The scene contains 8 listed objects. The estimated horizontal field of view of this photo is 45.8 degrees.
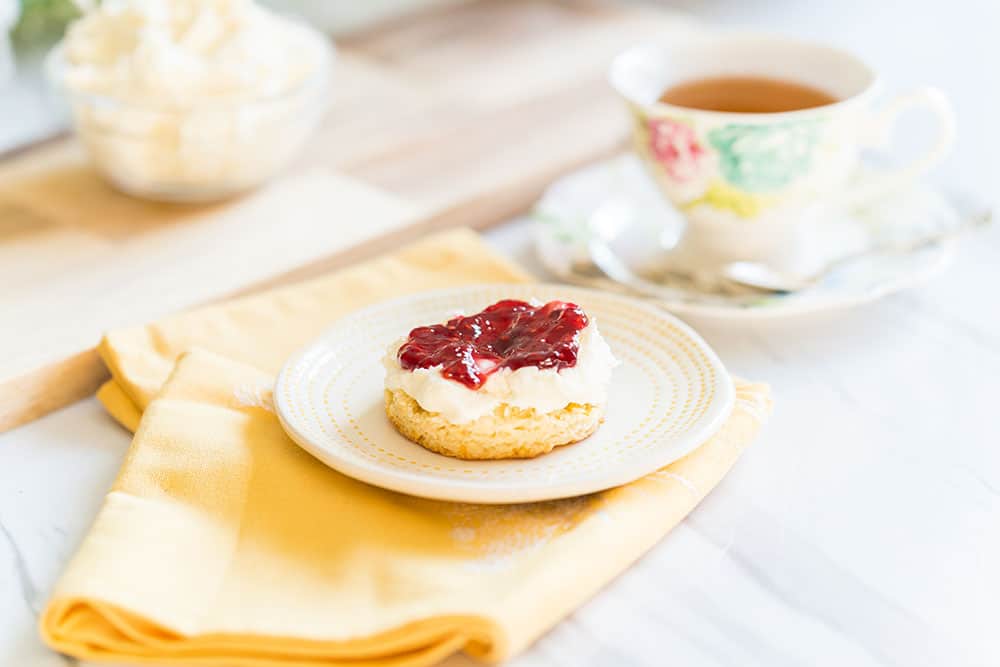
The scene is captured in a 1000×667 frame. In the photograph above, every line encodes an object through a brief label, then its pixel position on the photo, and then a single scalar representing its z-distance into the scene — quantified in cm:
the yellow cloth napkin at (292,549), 70
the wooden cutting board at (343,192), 111
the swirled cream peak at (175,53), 120
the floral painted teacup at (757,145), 111
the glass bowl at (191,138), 122
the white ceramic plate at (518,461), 80
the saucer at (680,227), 110
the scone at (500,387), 83
